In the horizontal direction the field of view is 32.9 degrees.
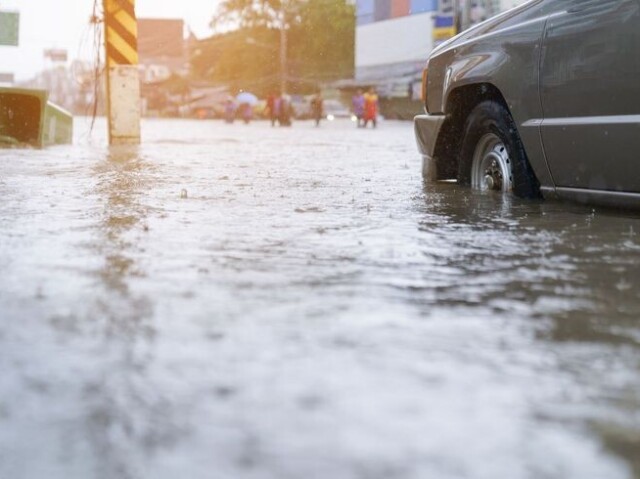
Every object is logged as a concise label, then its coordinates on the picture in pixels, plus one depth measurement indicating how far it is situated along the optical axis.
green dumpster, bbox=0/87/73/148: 15.37
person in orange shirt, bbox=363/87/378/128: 38.75
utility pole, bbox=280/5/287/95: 67.44
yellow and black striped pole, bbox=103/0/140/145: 15.88
